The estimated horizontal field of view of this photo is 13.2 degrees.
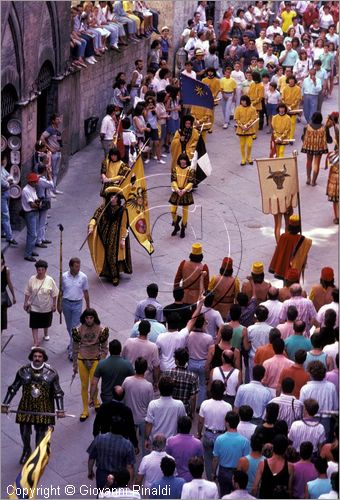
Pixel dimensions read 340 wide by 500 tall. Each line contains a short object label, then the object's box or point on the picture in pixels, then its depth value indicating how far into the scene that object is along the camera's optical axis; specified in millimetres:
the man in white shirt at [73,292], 17422
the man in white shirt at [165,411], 14172
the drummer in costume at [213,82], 27297
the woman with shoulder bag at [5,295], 17641
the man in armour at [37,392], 14680
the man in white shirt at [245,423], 13664
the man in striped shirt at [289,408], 14117
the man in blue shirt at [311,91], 28141
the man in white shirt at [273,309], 16547
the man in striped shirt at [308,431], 13766
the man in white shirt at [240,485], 12414
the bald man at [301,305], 16656
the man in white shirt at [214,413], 14086
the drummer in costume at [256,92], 27561
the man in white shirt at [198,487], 12633
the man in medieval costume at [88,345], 15847
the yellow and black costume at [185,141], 22500
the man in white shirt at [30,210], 20609
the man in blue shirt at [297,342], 15664
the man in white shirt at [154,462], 13148
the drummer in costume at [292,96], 26938
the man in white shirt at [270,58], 30469
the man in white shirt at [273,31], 33406
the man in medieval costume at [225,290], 17344
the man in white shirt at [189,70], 27719
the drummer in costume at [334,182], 22953
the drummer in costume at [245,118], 25438
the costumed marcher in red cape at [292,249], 19297
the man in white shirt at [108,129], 24656
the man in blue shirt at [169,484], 12820
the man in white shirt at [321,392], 14352
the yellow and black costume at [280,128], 24800
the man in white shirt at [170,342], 15633
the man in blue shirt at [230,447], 13516
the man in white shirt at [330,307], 16547
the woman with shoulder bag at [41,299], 17438
